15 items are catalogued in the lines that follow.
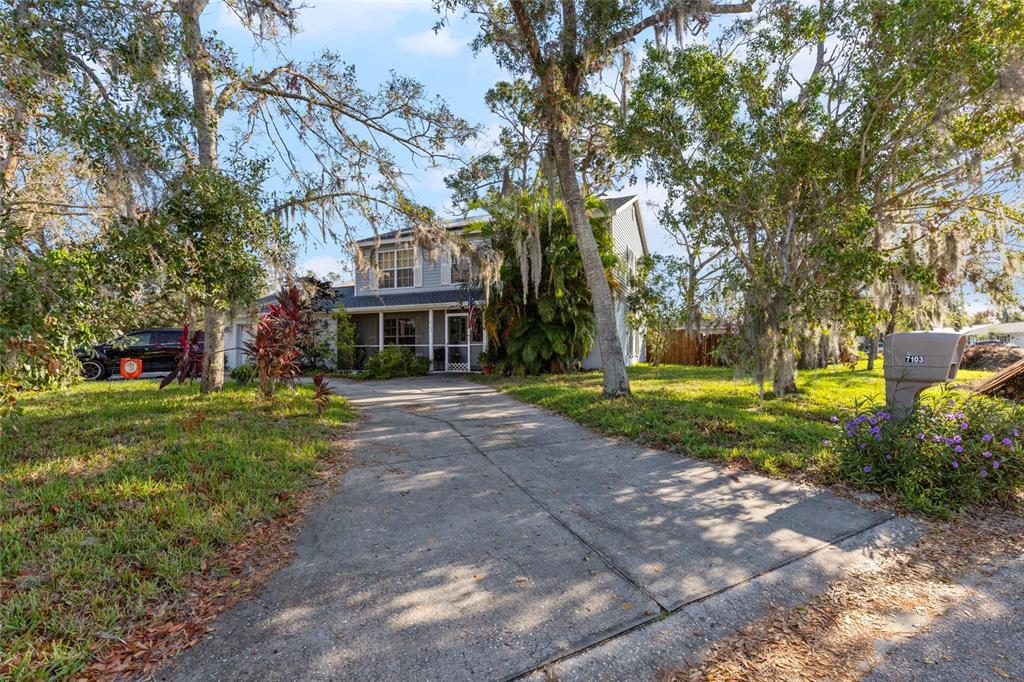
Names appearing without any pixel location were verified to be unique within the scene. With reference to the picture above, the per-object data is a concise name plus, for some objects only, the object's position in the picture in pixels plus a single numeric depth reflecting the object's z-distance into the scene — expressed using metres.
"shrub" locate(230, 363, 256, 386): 11.20
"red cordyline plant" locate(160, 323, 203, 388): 8.98
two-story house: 16.27
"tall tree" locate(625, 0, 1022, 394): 6.66
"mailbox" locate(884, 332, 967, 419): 4.17
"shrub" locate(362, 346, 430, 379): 14.80
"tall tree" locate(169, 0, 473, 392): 8.19
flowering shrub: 3.81
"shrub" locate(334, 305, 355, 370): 15.54
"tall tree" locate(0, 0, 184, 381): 3.53
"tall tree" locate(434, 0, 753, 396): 7.80
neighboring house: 13.46
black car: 14.05
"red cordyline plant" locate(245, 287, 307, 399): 7.12
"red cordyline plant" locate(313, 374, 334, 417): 7.02
